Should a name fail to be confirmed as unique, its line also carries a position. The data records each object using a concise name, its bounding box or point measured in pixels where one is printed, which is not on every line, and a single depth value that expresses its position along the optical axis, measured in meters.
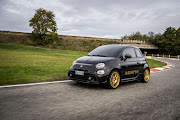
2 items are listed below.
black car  5.45
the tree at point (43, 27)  45.62
